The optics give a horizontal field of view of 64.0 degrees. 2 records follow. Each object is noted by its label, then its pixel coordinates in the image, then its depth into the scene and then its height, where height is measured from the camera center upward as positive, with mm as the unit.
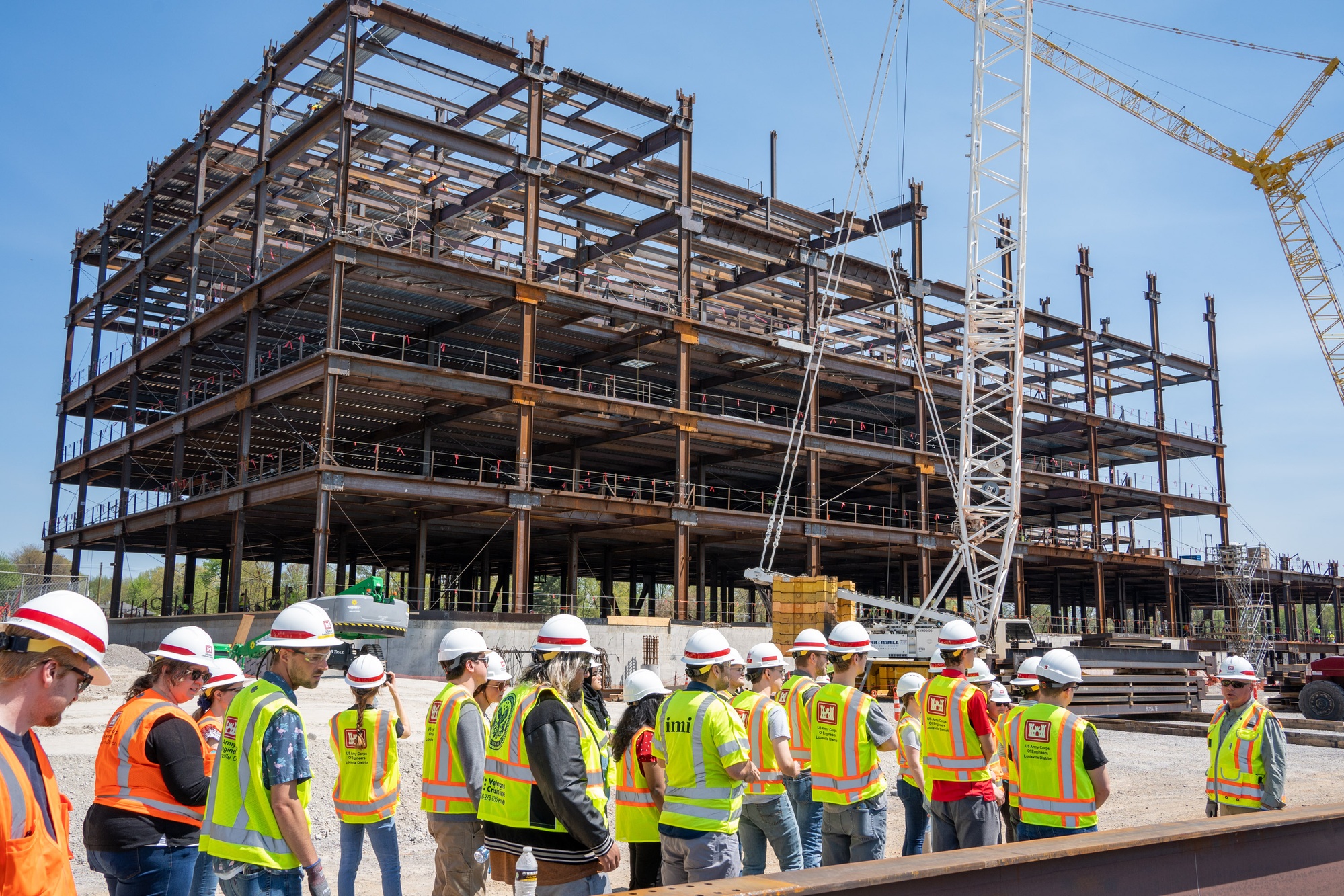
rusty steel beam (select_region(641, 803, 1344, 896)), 4469 -1289
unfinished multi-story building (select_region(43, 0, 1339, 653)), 35156 +9898
